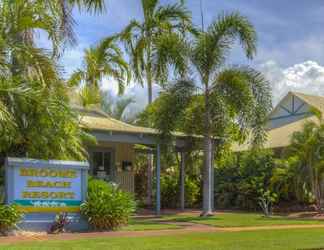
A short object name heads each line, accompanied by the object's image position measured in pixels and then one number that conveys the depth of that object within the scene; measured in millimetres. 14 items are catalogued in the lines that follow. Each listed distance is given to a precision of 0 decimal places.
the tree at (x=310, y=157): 24317
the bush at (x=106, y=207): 16125
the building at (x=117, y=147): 22562
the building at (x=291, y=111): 33250
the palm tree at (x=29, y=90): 15281
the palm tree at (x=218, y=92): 21734
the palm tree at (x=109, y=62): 28094
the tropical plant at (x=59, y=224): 15656
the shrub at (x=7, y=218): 14289
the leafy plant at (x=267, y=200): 23141
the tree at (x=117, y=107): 45344
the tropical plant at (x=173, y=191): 28422
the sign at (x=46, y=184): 15430
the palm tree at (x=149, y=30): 27547
